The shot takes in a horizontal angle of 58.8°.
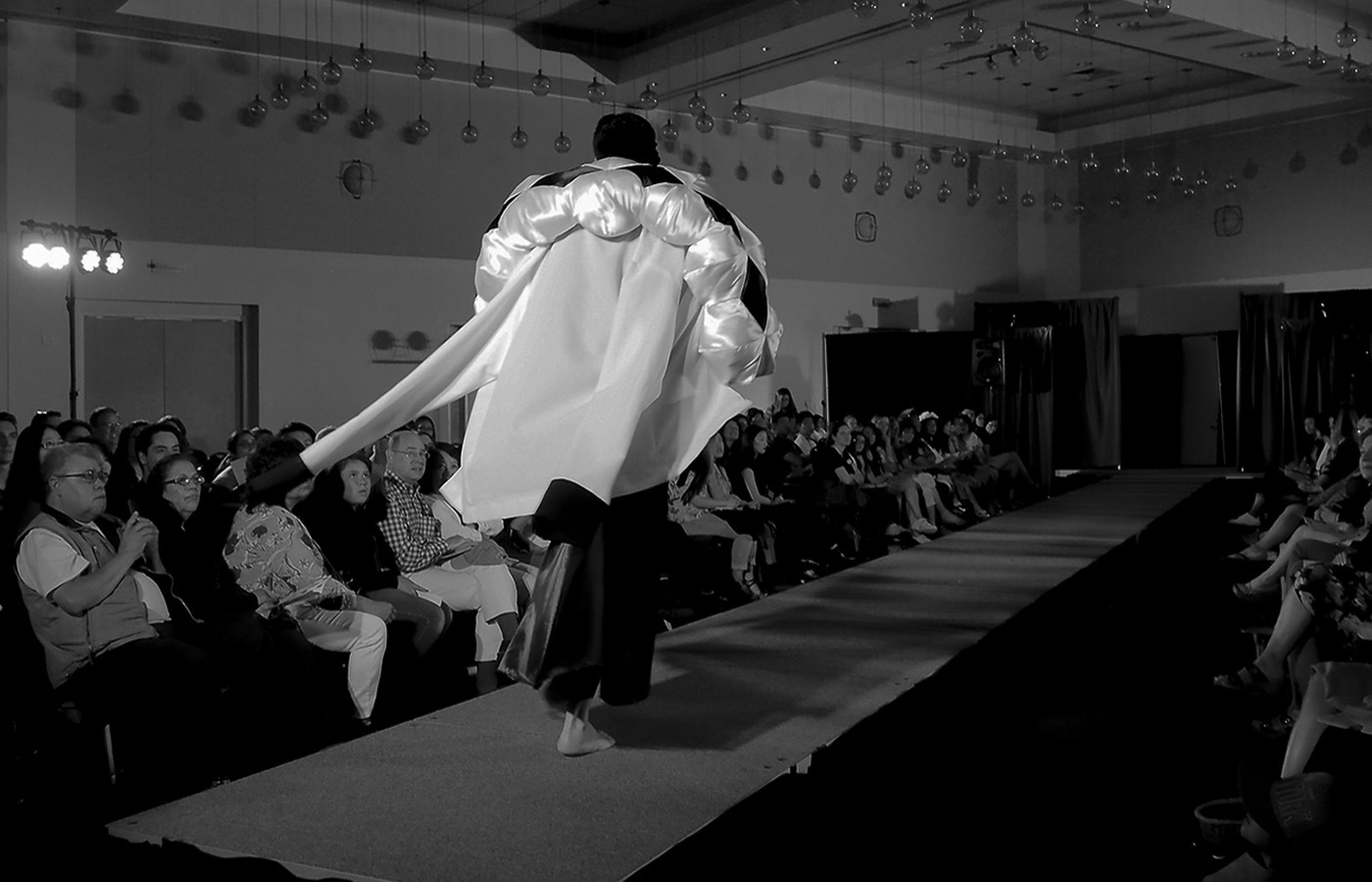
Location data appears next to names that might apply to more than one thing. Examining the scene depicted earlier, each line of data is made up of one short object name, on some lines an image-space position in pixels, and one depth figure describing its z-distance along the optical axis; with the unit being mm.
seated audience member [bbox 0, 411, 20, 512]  5737
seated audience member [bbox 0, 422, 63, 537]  3449
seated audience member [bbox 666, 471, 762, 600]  6738
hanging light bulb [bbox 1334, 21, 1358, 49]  8266
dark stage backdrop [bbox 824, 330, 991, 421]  13070
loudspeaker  13359
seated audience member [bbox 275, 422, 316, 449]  4504
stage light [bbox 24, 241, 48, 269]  8250
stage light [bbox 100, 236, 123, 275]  8438
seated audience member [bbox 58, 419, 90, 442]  5785
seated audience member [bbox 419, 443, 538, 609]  4984
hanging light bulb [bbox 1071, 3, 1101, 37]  7387
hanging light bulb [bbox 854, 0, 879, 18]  7039
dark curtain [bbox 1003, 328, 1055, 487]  13727
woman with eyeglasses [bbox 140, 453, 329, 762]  3541
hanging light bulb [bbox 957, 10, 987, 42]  7145
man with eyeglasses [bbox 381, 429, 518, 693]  4691
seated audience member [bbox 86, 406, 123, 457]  6741
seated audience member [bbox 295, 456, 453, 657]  4293
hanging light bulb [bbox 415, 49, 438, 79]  8039
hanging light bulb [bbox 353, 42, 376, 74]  7855
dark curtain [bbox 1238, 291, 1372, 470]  12469
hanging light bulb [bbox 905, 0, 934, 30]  7066
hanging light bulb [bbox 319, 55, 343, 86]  7487
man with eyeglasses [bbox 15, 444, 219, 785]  3119
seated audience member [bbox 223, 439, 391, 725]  3842
